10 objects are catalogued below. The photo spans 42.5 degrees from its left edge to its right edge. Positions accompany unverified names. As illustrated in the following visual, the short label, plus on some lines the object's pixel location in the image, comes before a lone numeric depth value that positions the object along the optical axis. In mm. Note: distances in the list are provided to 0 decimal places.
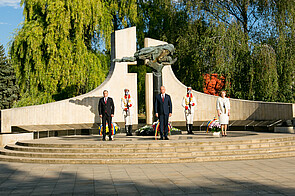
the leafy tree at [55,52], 21688
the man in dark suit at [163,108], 11547
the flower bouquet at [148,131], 14258
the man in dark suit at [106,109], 11750
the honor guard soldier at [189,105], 14625
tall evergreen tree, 44344
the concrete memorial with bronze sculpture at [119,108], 17469
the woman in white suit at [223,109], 13242
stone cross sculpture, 13945
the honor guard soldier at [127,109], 14453
